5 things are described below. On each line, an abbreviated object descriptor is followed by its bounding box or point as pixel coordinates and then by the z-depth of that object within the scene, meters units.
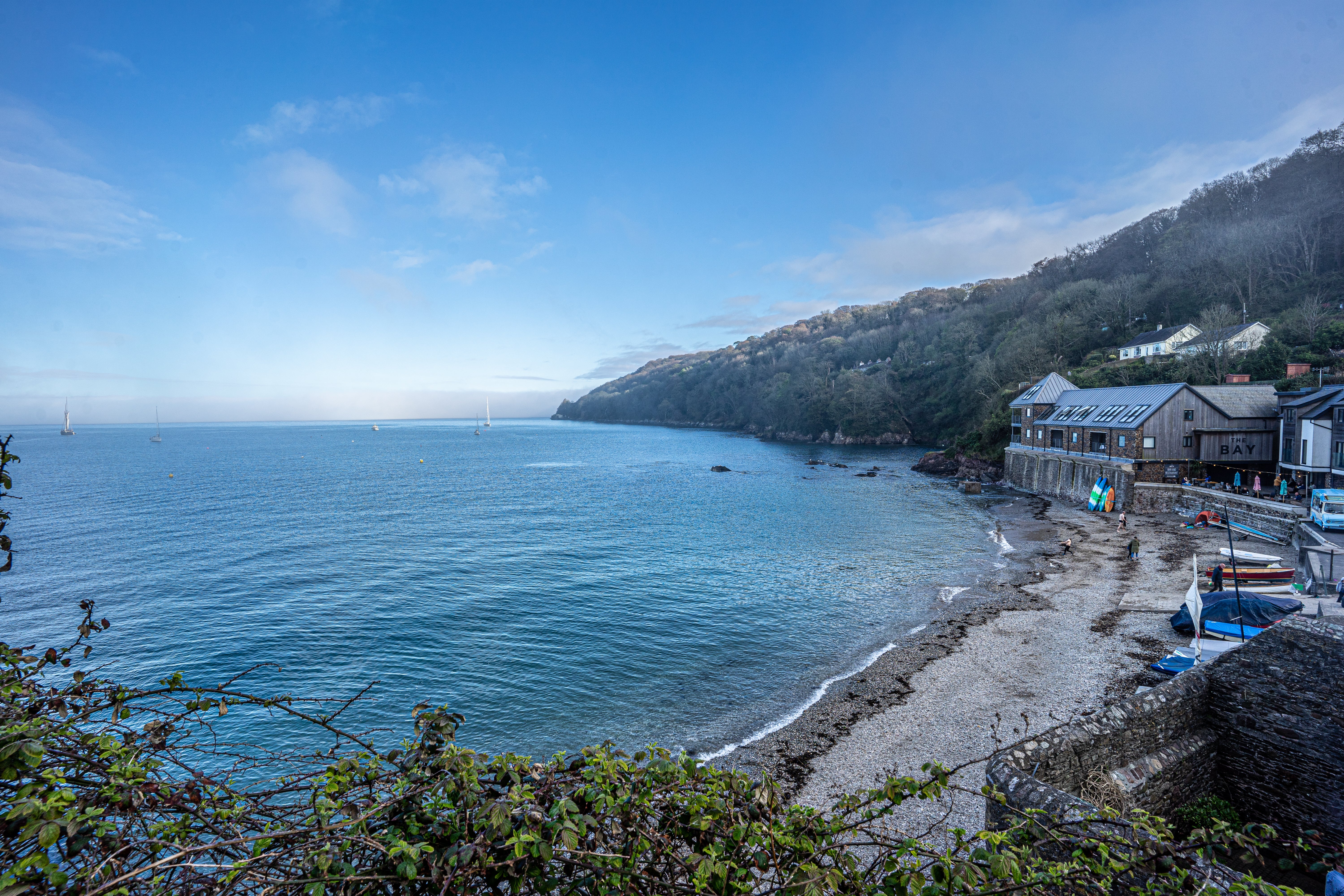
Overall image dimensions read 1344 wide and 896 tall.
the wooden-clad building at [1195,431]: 40.72
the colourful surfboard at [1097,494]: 43.94
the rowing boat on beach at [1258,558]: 25.72
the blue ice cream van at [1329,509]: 28.27
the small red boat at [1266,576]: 23.75
